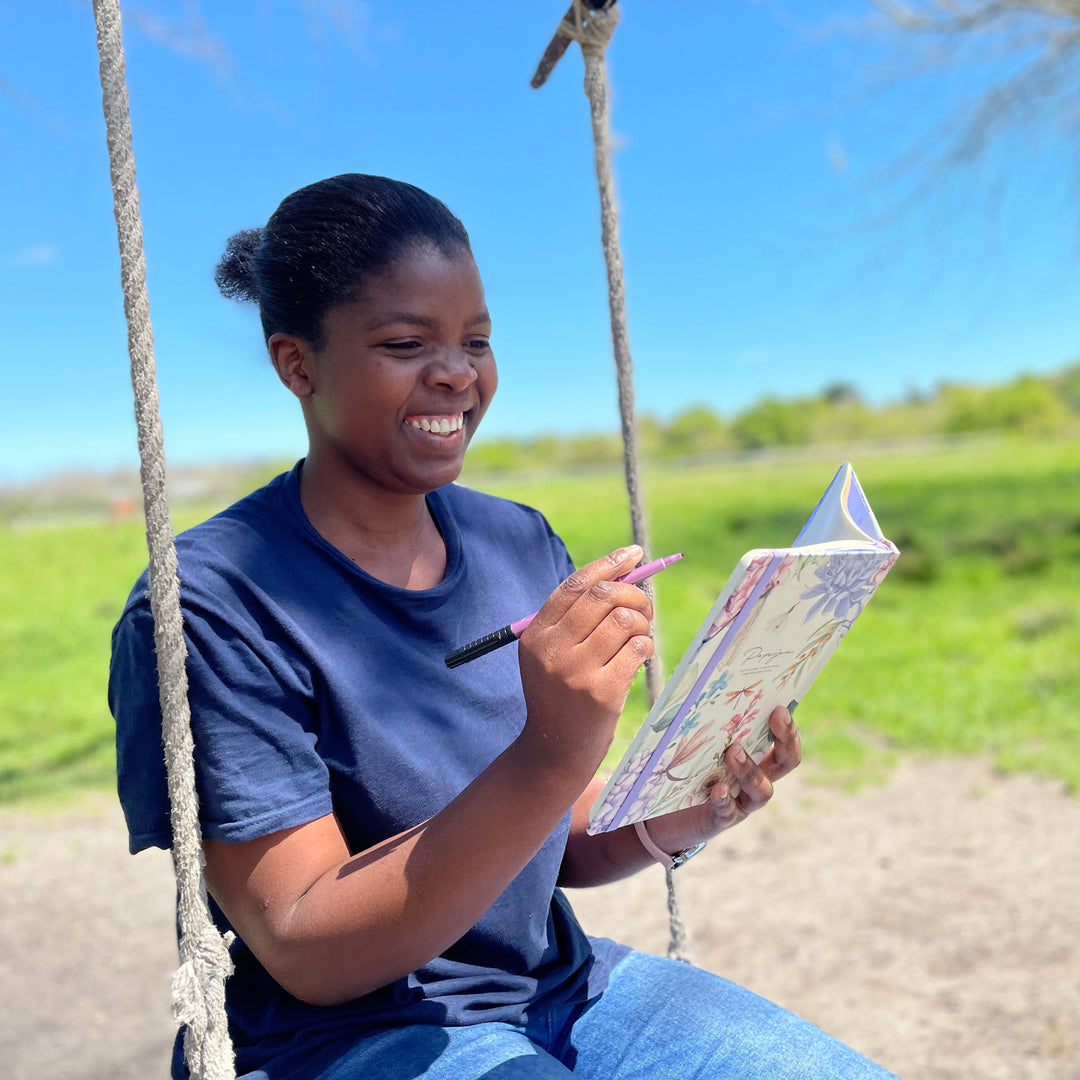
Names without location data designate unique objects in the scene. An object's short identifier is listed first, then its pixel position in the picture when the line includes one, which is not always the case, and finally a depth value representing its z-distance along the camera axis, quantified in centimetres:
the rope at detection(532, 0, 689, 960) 183
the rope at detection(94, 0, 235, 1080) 117
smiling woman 115
